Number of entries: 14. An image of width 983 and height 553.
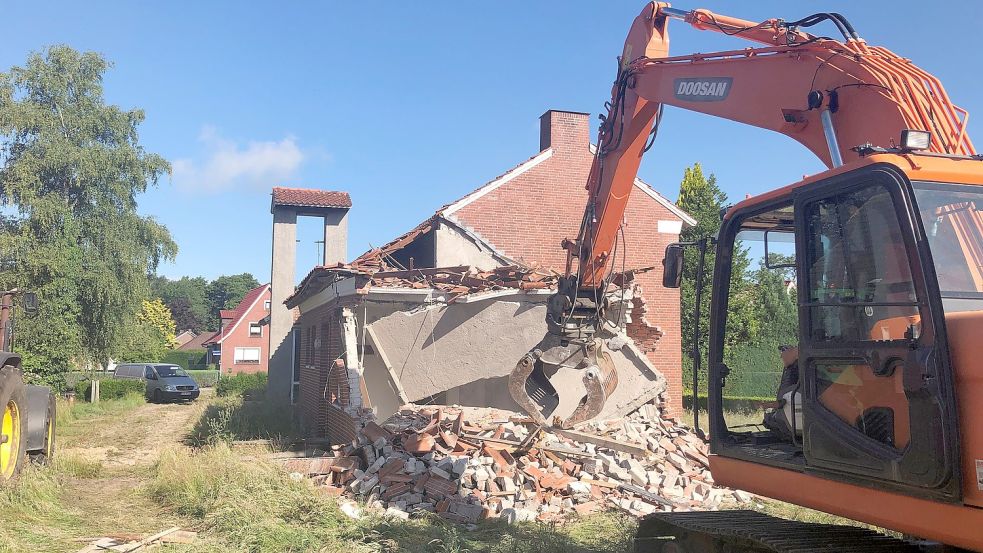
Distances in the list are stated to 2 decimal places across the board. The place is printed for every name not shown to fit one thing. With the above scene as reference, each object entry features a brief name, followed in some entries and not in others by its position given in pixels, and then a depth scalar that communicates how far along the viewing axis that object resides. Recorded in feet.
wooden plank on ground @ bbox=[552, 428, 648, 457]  34.47
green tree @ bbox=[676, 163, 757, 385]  79.05
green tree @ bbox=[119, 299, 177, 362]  89.35
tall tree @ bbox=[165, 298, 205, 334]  320.09
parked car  97.25
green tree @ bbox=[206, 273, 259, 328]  379.76
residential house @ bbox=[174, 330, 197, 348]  306.23
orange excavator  10.61
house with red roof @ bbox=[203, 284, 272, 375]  184.03
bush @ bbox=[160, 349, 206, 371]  190.90
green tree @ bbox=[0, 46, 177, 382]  79.87
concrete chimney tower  78.48
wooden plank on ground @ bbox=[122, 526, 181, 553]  23.33
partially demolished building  43.24
